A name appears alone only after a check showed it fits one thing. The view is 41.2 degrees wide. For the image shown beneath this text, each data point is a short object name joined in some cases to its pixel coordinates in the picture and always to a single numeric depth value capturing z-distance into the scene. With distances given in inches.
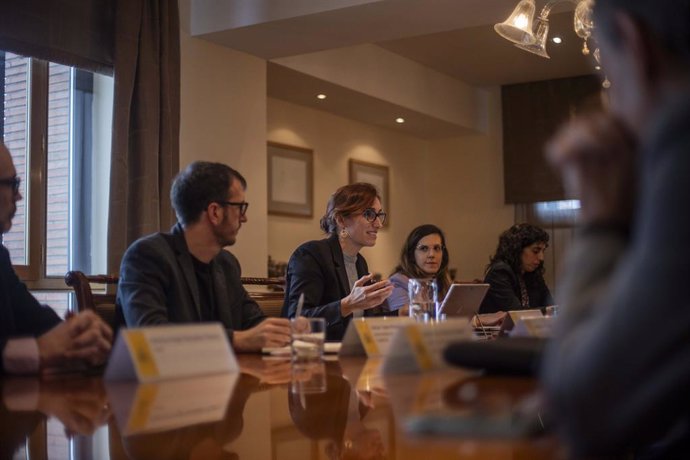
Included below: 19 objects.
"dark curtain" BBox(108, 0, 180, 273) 196.4
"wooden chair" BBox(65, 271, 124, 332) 105.0
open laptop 145.7
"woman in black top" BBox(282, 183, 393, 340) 132.3
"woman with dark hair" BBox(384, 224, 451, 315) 195.3
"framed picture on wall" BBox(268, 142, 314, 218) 301.6
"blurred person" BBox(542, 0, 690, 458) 26.3
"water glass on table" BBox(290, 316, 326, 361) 77.0
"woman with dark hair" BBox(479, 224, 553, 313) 207.6
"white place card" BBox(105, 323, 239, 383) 55.9
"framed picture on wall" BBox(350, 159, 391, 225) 344.5
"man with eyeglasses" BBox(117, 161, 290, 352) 97.4
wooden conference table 42.1
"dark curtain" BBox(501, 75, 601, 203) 355.3
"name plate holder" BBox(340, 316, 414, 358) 79.1
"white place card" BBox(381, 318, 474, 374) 56.5
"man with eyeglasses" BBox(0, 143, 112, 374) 68.5
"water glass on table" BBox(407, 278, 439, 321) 113.3
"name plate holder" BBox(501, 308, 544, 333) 100.0
